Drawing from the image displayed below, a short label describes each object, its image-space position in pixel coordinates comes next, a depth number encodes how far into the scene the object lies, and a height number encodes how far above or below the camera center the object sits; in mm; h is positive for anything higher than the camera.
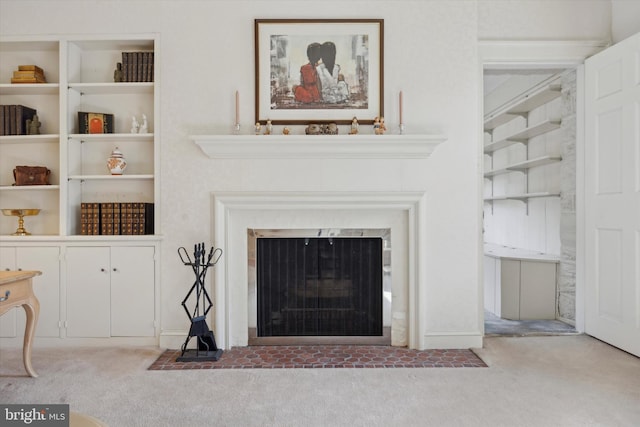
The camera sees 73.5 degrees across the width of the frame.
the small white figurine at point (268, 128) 3166 +645
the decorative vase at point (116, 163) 3281 +396
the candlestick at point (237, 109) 3164 +787
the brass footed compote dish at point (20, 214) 3250 +0
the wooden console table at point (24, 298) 2416 -493
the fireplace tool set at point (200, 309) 2967 -703
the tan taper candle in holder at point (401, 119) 3139 +710
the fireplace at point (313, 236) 3240 -284
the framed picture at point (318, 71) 3242 +1097
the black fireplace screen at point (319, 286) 3318 -551
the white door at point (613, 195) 2969 +158
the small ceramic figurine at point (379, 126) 3145 +661
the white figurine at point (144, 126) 3354 +692
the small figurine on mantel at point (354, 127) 3188 +659
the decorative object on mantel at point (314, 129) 3180 +640
